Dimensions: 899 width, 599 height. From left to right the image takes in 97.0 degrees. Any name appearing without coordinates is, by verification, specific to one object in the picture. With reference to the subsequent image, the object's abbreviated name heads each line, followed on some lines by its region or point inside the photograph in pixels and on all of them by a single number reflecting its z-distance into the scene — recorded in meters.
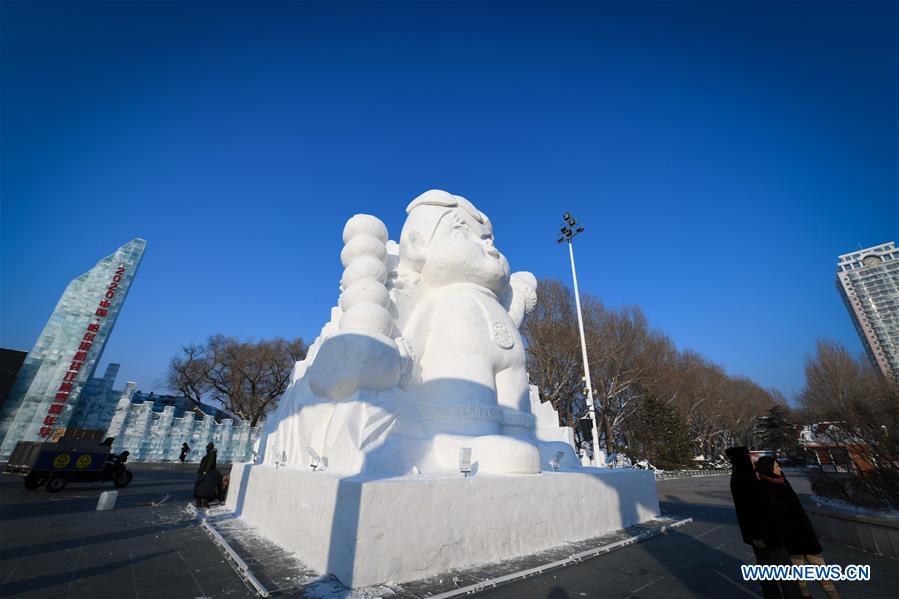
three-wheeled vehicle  8.81
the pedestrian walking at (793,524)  2.68
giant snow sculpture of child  4.88
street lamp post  14.30
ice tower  15.84
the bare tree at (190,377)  25.80
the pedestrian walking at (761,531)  2.65
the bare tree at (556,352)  18.66
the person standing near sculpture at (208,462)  7.39
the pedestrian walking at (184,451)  18.41
